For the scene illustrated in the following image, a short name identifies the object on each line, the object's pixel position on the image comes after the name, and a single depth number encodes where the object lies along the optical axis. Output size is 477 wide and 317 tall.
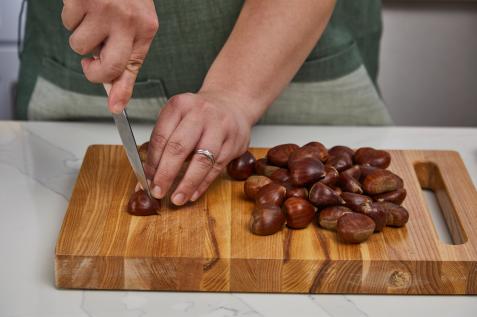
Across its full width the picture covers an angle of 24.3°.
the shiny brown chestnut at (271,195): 0.92
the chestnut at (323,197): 0.92
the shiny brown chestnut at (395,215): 0.91
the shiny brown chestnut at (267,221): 0.89
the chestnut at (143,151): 0.99
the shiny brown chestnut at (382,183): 0.95
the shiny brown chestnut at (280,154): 0.99
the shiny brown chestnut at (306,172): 0.94
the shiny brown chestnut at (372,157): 1.00
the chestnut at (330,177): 0.94
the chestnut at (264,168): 0.99
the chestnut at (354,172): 0.97
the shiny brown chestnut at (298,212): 0.90
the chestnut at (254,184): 0.95
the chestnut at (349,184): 0.95
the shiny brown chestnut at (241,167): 0.99
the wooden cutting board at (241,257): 0.86
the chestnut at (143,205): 0.92
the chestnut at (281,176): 0.95
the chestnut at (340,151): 1.00
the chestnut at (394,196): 0.94
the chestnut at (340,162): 0.98
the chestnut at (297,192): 0.93
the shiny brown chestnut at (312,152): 0.97
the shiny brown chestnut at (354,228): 0.88
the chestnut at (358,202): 0.91
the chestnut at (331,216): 0.90
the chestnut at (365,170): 0.97
